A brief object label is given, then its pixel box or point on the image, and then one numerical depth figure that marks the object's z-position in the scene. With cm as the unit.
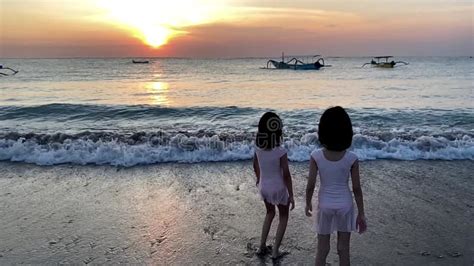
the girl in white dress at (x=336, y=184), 330
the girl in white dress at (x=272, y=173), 396
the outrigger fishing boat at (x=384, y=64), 6674
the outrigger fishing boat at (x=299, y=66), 6388
